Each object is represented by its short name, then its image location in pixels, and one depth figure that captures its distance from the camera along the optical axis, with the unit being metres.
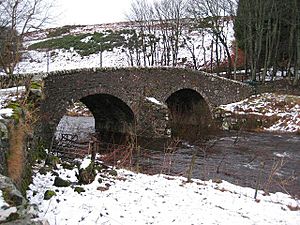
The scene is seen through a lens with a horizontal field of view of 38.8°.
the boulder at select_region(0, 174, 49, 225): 3.64
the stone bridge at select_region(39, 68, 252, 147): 17.23
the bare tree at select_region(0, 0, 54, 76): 21.98
